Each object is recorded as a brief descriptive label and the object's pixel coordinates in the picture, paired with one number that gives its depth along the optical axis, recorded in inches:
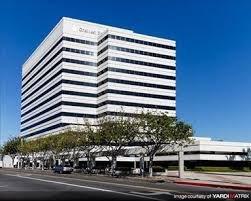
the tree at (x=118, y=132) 1293.5
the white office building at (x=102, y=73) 2909.0
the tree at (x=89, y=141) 1498.9
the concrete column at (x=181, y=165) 1083.4
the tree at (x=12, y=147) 3151.6
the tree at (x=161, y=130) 1165.0
